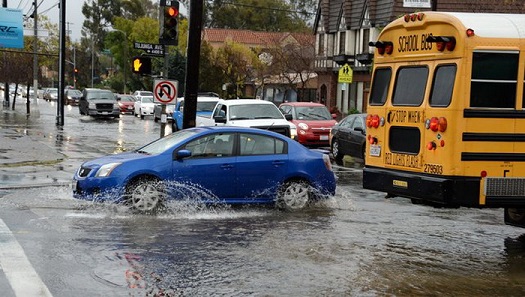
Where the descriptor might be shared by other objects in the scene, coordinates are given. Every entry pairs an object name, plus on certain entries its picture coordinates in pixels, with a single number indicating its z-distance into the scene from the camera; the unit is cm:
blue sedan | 1270
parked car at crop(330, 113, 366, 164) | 2353
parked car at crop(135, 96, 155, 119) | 5325
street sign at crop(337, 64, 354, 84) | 3638
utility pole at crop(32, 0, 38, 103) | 5732
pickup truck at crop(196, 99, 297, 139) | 2316
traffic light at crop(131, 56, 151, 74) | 1927
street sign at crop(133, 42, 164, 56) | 1995
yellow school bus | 973
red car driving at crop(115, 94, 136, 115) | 6100
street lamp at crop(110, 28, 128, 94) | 8119
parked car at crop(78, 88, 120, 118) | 5003
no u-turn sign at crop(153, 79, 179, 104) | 1956
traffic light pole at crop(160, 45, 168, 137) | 1962
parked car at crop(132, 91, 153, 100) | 5830
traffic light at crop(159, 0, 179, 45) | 1898
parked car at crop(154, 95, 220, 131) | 3194
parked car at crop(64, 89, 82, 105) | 7650
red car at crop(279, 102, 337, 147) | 2775
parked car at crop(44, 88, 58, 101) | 8766
